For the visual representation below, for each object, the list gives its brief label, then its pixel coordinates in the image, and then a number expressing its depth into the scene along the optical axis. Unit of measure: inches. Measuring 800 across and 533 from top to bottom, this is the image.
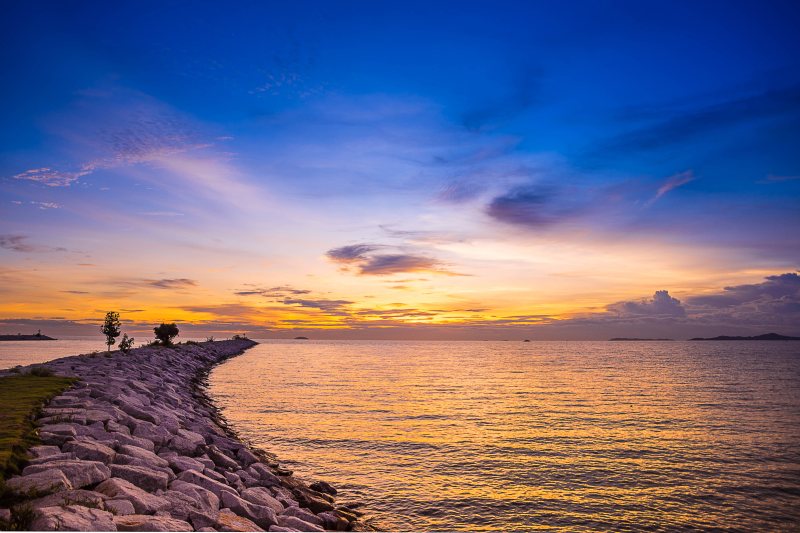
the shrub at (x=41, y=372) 862.5
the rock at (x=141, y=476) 386.6
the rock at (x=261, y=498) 479.8
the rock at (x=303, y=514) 487.4
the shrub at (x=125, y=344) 1866.4
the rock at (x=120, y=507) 311.4
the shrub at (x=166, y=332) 2790.4
